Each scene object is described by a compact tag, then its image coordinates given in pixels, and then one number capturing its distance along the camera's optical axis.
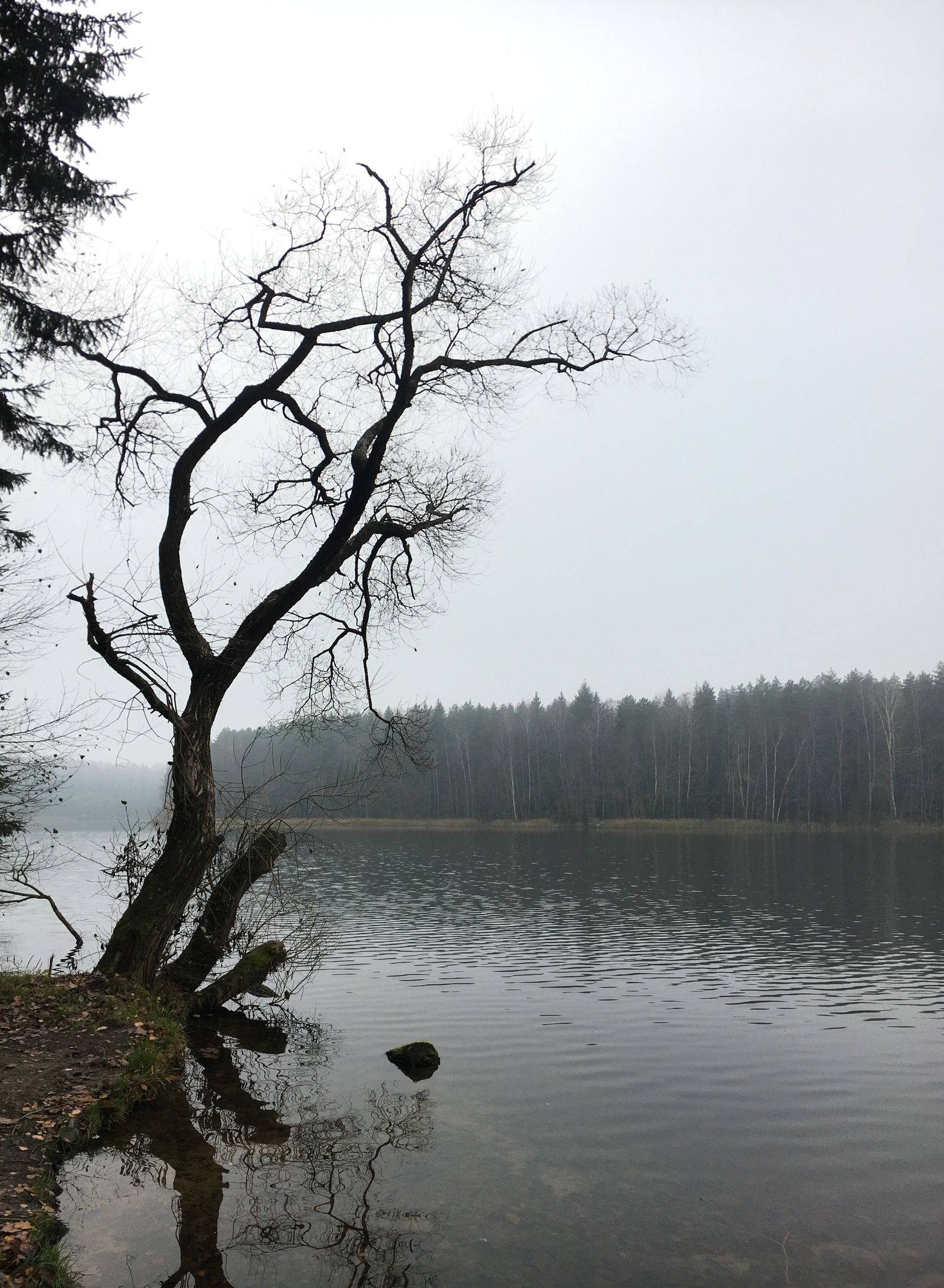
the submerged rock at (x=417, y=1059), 11.88
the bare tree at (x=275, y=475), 10.50
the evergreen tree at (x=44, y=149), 8.34
